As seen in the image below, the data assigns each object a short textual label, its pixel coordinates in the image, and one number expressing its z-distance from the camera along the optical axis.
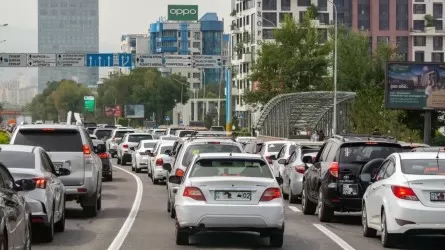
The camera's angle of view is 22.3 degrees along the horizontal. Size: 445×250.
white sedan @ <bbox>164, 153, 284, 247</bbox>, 16.48
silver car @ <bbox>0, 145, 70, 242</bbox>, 17.22
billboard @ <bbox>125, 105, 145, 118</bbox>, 167.25
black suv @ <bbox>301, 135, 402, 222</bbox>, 21.31
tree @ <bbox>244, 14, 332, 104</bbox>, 80.44
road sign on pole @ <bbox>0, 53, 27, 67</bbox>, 74.00
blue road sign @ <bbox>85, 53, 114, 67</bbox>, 75.38
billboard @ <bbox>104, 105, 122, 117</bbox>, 174.88
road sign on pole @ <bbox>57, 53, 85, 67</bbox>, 74.94
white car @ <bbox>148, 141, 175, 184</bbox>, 36.84
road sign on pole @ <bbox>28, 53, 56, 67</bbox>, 74.62
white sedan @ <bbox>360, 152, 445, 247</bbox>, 16.30
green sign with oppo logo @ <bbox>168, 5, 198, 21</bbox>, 199.50
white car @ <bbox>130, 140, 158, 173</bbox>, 47.00
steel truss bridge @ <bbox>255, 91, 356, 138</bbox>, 66.19
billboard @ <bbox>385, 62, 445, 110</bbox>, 53.22
